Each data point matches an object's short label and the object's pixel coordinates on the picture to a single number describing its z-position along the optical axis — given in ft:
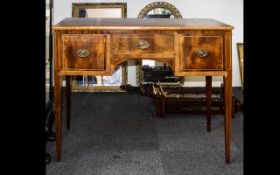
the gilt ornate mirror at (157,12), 22.21
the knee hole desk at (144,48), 9.20
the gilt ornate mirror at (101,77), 21.45
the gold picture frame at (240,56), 22.12
